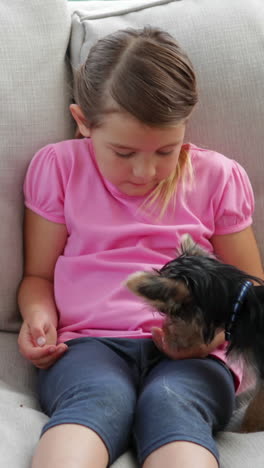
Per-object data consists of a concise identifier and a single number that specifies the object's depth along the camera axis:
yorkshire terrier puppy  1.57
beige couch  1.92
